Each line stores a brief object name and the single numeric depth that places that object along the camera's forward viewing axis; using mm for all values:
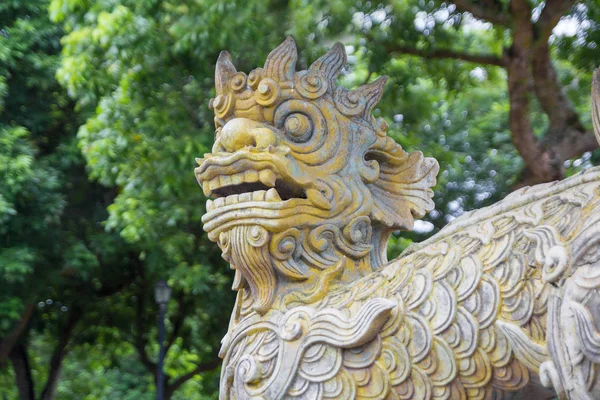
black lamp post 8945
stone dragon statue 2578
